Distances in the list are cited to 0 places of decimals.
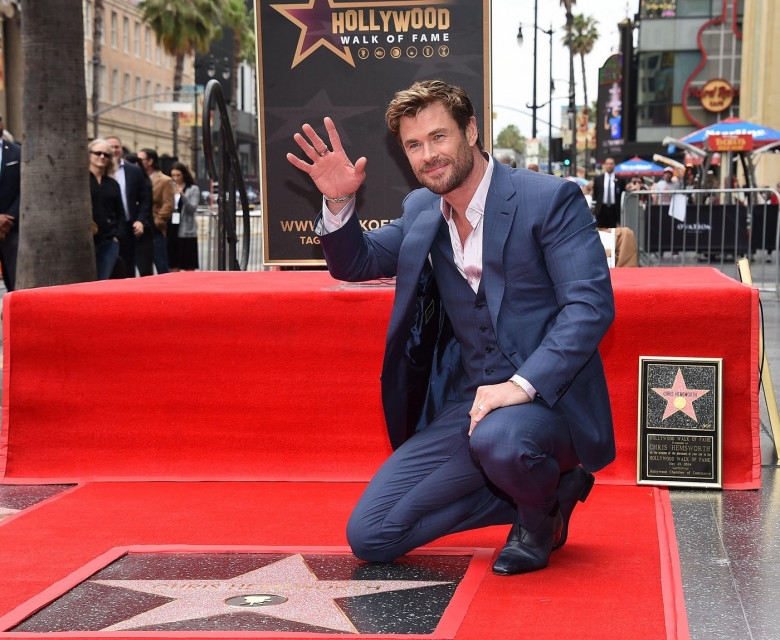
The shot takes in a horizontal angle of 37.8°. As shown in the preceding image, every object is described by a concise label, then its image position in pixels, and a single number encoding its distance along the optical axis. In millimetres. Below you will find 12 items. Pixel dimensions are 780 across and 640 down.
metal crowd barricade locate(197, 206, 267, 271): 17781
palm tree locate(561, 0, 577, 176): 58938
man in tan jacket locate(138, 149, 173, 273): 14180
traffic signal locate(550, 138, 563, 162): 39062
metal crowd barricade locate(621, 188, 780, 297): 17969
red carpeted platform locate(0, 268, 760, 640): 5273
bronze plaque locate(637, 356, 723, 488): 5309
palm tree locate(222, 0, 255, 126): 57250
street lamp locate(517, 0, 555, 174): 55844
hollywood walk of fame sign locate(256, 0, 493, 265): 6266
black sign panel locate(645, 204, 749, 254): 18234
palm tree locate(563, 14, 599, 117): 91875
